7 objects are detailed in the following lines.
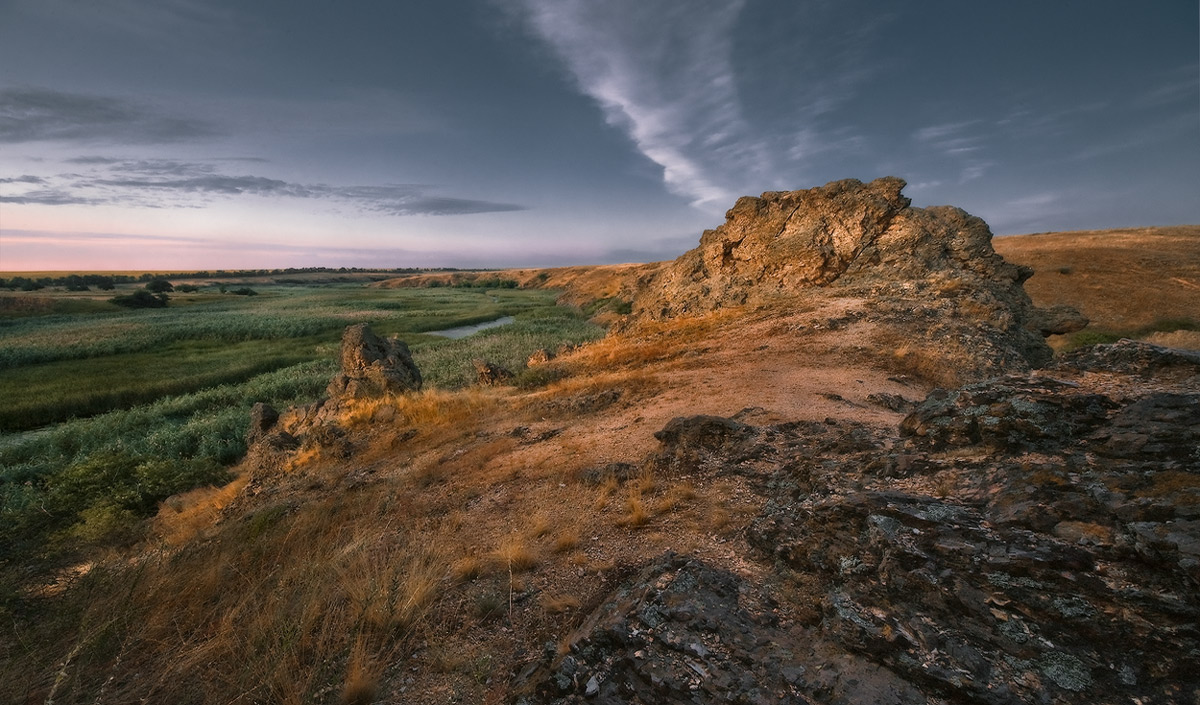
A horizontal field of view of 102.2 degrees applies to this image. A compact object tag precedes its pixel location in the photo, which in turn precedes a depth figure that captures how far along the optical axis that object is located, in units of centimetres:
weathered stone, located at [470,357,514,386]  1766
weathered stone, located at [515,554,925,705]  286
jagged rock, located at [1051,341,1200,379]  508
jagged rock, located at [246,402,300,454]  1253
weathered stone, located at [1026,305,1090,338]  1498
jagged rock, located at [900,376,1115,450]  443
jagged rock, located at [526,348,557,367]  1973
